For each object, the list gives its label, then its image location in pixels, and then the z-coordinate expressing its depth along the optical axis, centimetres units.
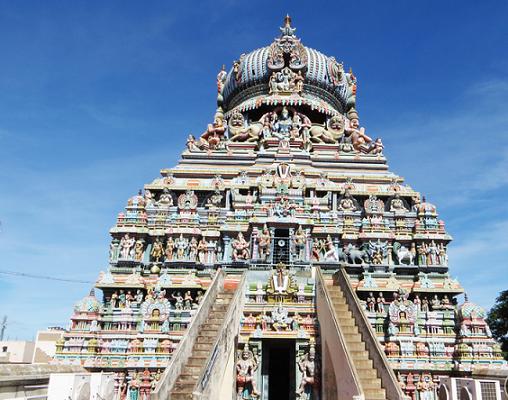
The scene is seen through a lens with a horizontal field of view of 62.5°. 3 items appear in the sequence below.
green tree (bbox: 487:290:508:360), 3384
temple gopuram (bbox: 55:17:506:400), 1310
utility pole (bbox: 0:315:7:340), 6520
